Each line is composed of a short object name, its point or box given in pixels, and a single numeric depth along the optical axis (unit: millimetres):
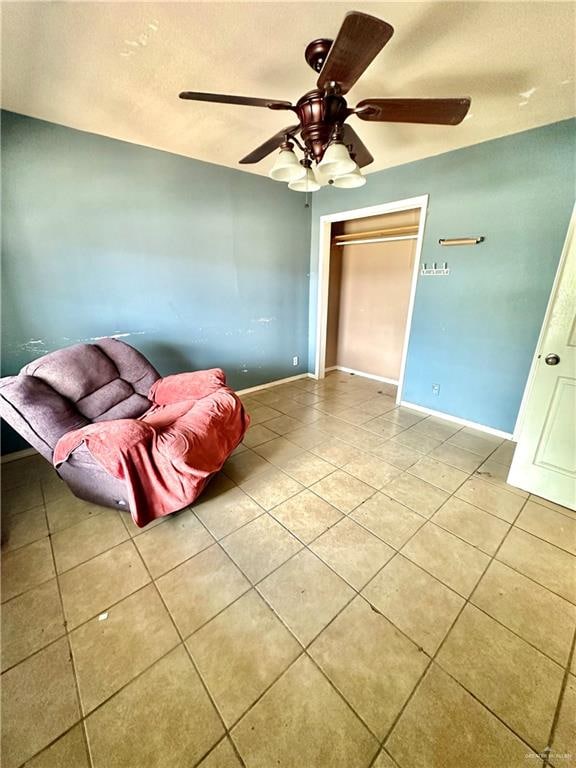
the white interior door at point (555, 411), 1685
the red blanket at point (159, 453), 1479
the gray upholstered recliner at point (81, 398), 1588
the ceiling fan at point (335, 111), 1080
